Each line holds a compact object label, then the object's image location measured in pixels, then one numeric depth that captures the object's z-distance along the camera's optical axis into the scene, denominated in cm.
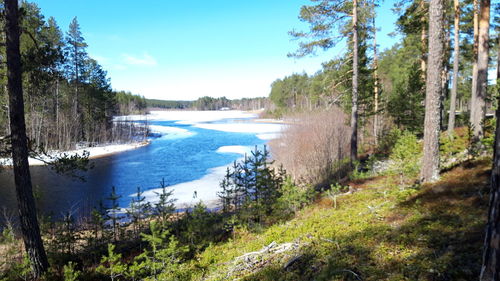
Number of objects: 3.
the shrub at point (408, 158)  760
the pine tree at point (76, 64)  3209
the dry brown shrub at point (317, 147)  1555
